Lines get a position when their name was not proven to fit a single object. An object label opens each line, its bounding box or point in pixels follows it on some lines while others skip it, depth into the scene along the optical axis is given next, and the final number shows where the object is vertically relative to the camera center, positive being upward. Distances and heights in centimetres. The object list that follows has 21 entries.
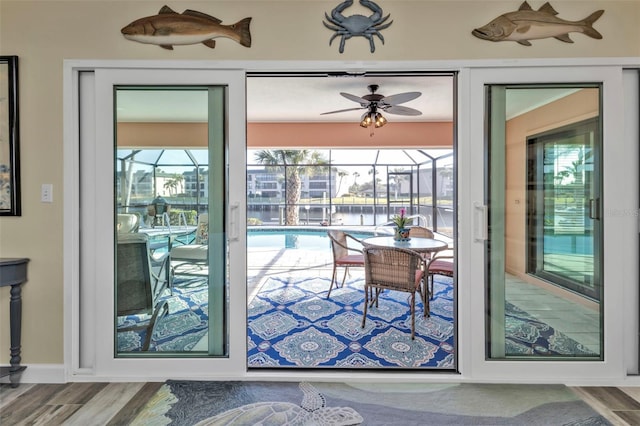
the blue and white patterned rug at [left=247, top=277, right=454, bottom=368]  265 -109
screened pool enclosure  903 +66
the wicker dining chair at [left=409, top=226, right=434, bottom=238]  454 -28
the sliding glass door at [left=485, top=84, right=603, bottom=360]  229 -2
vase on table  387 -26
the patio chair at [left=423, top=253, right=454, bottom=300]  353 -59
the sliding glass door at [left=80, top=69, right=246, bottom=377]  229 -4
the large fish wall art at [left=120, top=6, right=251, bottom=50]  227 +118
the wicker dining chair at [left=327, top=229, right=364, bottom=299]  409 -52
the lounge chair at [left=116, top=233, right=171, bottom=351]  236 -47
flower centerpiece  388 -21
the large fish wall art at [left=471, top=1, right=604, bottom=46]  224 +118
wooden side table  223 -67
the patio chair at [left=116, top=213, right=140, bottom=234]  235 -8
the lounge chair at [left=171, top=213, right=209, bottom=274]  235 -25
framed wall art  229 +47
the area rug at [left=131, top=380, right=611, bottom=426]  192 -113
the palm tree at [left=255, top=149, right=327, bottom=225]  963 +123
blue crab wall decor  227 +122
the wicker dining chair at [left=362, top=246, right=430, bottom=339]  300 -52
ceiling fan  371 +122
